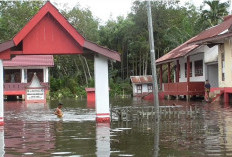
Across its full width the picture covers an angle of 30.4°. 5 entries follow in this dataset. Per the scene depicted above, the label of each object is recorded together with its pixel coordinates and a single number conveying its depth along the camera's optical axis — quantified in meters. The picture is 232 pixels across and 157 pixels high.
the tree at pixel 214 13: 54.59
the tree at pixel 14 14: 60.06
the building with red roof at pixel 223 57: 31.67
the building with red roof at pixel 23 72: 47.59
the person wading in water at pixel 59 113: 21.61
